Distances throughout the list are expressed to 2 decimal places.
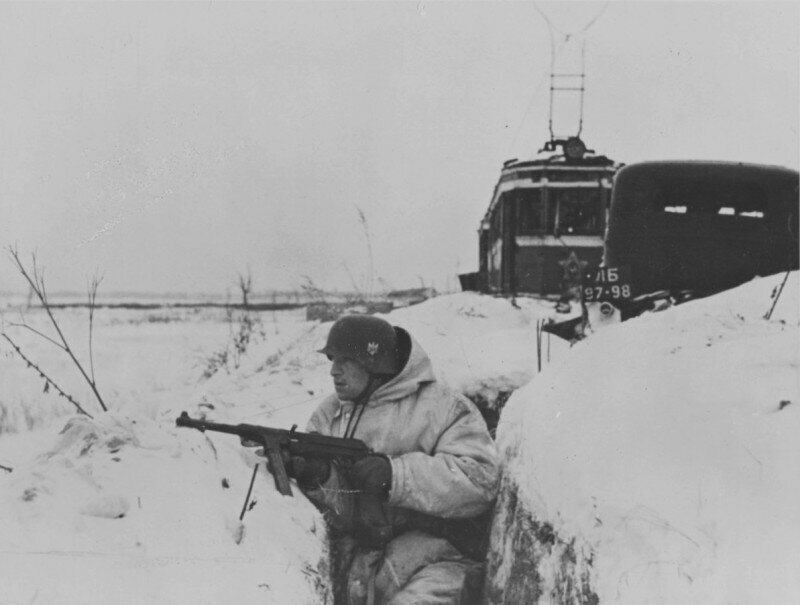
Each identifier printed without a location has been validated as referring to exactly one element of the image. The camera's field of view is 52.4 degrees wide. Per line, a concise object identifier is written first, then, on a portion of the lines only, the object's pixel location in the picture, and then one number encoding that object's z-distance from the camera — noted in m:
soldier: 3.53
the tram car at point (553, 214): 13.91
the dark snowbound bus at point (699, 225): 8.30
